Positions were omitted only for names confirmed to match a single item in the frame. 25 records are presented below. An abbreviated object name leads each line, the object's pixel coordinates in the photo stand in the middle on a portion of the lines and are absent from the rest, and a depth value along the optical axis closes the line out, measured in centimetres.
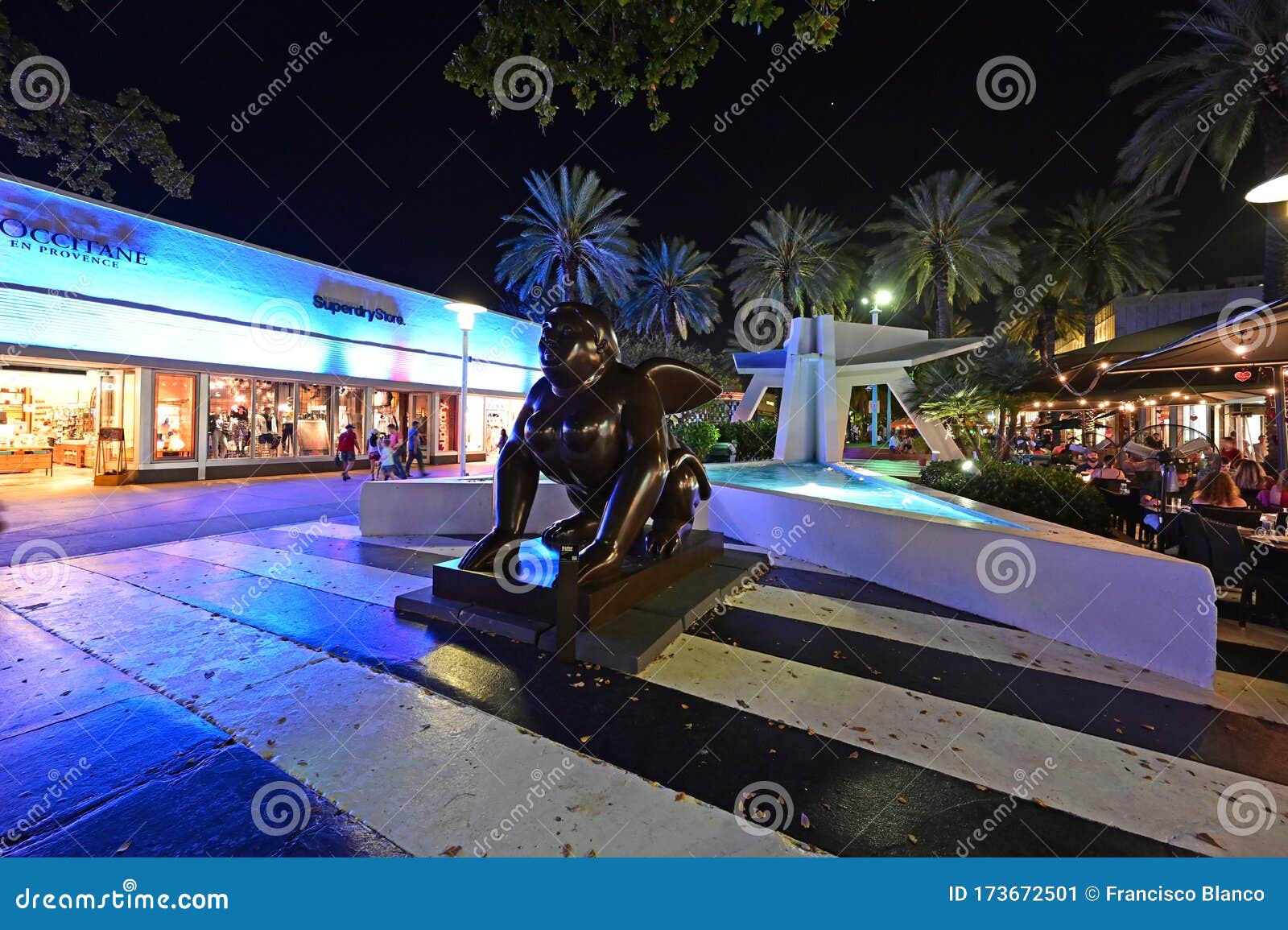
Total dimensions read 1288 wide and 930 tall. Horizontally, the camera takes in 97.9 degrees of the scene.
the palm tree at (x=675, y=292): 2908
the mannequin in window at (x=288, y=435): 1778
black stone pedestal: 357
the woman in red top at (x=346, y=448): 1612
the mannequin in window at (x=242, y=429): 1645
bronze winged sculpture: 405
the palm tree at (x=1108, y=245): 2248
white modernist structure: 1727
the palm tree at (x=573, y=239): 2194
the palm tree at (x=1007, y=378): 1260
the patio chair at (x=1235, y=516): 532
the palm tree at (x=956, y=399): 1378
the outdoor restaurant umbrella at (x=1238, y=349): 490
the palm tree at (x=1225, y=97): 1209
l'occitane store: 1231
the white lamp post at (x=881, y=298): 2561
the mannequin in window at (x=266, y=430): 1709
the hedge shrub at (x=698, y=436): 1497
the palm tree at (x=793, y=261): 2562
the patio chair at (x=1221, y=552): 442
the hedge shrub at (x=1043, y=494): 673
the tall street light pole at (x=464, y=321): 1016
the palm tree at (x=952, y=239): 2197
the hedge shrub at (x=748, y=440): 2025
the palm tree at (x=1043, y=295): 2400
